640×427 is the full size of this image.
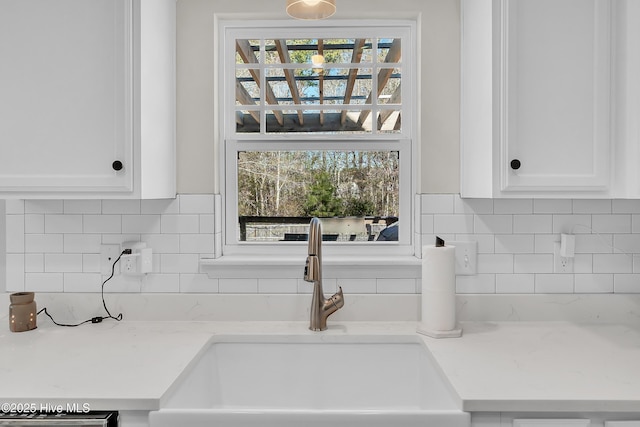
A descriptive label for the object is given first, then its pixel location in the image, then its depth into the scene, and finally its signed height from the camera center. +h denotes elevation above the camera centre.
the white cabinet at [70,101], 1.50 +0.37
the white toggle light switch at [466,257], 1.81 -0.19
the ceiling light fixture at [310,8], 1.25 +0.57
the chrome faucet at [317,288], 1.62 -0.29
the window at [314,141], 1.91 +0.29
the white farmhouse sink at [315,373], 1.59 -0.58
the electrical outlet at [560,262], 1.80 -0.21
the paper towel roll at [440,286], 1.59 -0.27
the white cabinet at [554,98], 1.50 +0.37
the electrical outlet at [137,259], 1.78 -0.19
